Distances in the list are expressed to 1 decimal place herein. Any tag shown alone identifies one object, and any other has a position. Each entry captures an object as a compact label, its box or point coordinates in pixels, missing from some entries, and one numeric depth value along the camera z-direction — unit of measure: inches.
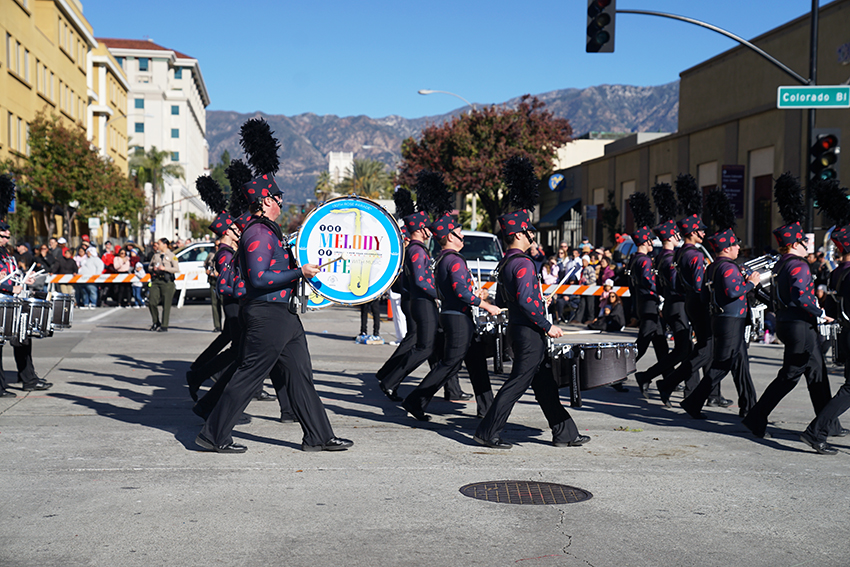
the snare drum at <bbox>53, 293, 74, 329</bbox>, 417.1
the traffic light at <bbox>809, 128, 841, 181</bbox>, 589.0
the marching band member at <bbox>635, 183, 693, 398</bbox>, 390.6
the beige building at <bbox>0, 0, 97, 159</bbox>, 1469.0
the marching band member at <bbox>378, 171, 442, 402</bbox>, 365.7
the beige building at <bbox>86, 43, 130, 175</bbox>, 2341.3
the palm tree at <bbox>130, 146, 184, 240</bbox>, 3169.3
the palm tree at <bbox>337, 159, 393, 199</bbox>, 3816.4
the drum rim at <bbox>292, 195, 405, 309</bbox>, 305.7
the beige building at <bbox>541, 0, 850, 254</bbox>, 903.1
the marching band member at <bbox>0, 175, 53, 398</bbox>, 376.2
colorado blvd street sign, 585.0
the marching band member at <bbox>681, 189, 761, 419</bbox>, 334.0
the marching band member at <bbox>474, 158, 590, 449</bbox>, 288.0
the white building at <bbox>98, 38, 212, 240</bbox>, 4603.8
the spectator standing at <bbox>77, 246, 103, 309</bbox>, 997.8
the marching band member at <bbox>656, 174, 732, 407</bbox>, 365.4
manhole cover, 232.4
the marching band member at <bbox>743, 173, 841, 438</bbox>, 304.7
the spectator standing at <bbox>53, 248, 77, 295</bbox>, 964.0
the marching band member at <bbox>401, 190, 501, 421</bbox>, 330.3
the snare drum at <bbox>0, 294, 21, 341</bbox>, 358.4
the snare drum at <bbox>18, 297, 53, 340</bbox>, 369.1
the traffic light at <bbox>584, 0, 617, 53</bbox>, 590.6
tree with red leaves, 1595.7
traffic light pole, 598.2
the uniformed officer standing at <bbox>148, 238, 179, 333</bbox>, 721.0
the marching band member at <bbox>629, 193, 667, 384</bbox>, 420.2
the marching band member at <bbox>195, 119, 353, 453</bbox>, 269.0
